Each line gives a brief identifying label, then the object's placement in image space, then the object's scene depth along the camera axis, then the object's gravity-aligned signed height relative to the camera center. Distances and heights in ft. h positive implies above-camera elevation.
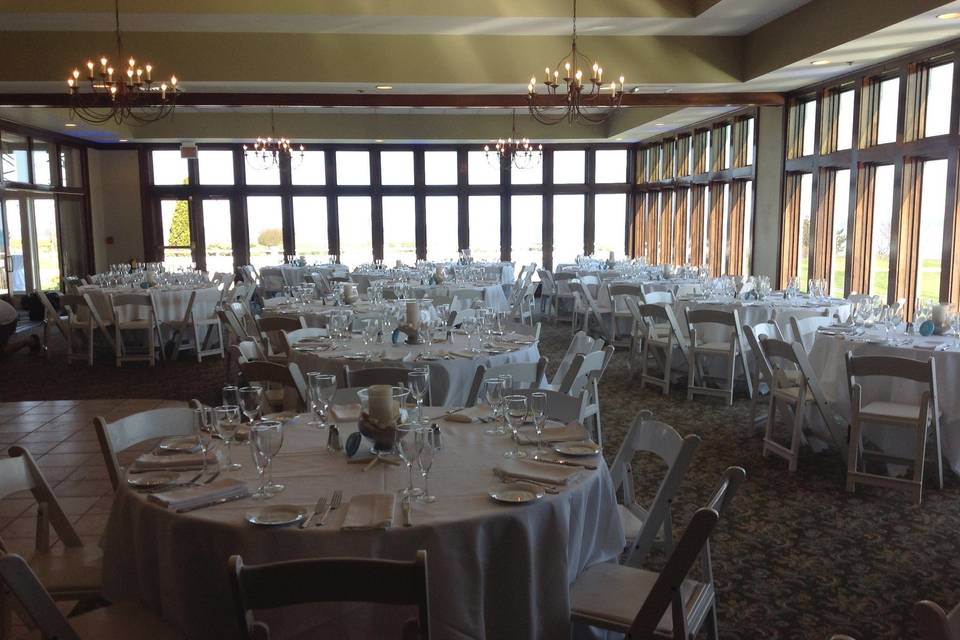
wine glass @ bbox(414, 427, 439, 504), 8.02 -2.14
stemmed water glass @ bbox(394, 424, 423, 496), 8.08 -2.18
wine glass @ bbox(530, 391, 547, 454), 9.83 -2.17
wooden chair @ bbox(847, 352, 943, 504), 15.48 -3.68
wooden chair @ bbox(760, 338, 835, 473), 17.24 -3.68
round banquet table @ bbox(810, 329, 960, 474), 17.08 -3.30
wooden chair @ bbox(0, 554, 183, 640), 6.31 -3.85
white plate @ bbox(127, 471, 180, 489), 8.73 -2.71
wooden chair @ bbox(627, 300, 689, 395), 25.21 -3.39
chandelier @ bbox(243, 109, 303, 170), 47.62 +6.21
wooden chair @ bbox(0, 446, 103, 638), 8.82 -3.83
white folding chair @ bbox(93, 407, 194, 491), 10.07 -2.54
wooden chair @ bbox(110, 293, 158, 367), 31.37 -3.25
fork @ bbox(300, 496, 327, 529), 7.72 -2.78
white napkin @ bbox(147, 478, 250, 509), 8.11 -2.72
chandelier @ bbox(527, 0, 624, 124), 23.66 +5.58
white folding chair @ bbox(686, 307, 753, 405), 22.90 -3.41
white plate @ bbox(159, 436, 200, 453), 10.00 -2.65
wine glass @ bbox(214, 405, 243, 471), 9.20 -2.12
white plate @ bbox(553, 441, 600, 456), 9.66 -2.63
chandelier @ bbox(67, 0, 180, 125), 23.38 +5.09
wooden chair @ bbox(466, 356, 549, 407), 14.77 -2.54
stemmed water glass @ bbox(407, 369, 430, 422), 10.77 -2.05
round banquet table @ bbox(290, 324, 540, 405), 16.79 -2.57
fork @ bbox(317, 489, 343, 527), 7.90 -2.78
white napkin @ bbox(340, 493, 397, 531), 7.56 -2.75
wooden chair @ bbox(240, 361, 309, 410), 14.60 -2.48
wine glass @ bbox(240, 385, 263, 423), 9.45 -1.93
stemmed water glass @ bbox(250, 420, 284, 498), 8.16 -2.12
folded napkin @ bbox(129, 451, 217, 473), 9.40 -2.69
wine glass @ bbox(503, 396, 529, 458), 10.36 -2.30
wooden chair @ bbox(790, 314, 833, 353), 21.58 -2.40
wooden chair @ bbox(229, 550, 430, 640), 5.86 -2.59
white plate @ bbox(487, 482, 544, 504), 8.13 -2.71
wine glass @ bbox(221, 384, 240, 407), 9.53 -1.91
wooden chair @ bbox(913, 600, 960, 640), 4.85 -2.41
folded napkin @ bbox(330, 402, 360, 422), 11.47 -2.57
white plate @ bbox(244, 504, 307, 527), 7.66 -2.77
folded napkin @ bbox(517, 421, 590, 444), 10.12 -2.62
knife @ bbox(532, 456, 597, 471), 9.25 -2.69
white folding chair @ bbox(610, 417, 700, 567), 9.12 -3.02
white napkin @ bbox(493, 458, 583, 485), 8.80 -2.68
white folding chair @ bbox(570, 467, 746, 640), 7.28 -3.86
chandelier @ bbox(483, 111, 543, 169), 51.98 +6.51
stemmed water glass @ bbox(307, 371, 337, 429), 11.05 -2.15
